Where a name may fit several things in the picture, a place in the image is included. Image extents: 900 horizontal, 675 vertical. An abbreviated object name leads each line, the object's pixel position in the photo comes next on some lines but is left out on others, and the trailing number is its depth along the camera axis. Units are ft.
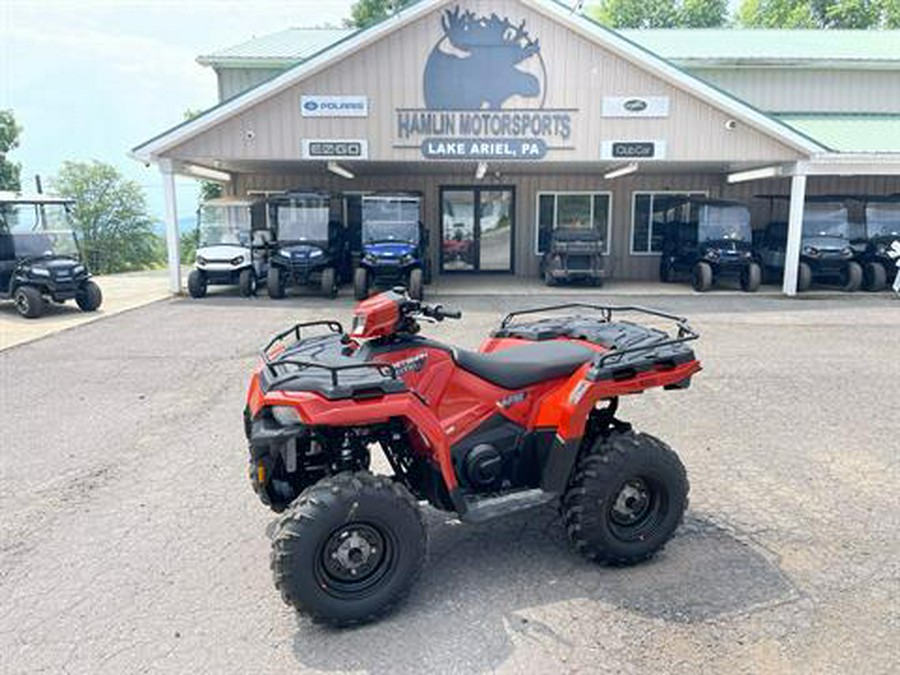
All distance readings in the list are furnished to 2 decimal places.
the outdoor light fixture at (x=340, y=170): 51.76
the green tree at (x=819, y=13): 114.93
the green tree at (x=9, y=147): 101.76
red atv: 10.01
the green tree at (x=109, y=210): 147.74
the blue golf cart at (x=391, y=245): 48.11
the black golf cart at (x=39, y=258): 40.96
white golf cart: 49.52
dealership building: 47.80
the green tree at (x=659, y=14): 133.69
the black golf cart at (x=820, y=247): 52.08
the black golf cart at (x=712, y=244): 52.24
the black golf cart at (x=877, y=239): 52.65
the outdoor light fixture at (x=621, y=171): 53.20
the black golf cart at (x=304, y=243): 48.44
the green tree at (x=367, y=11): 110.56
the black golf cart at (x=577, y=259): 54.70
